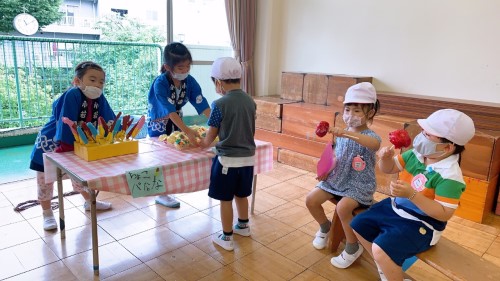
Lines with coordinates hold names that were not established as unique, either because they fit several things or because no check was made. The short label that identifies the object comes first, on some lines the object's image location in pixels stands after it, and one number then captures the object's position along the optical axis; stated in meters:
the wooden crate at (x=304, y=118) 3.66
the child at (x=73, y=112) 2.08
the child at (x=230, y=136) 1.97
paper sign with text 1.73
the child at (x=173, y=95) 2.31
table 1.67
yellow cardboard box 1.88
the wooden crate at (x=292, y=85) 4.16
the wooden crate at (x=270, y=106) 4.06
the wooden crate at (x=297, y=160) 3.81
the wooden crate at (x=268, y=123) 4.10
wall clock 4.10
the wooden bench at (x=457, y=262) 1.43
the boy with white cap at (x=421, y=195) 1.47
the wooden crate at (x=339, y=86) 3.67
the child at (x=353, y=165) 1.92
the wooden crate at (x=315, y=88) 3.89
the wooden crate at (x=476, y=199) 2.74
